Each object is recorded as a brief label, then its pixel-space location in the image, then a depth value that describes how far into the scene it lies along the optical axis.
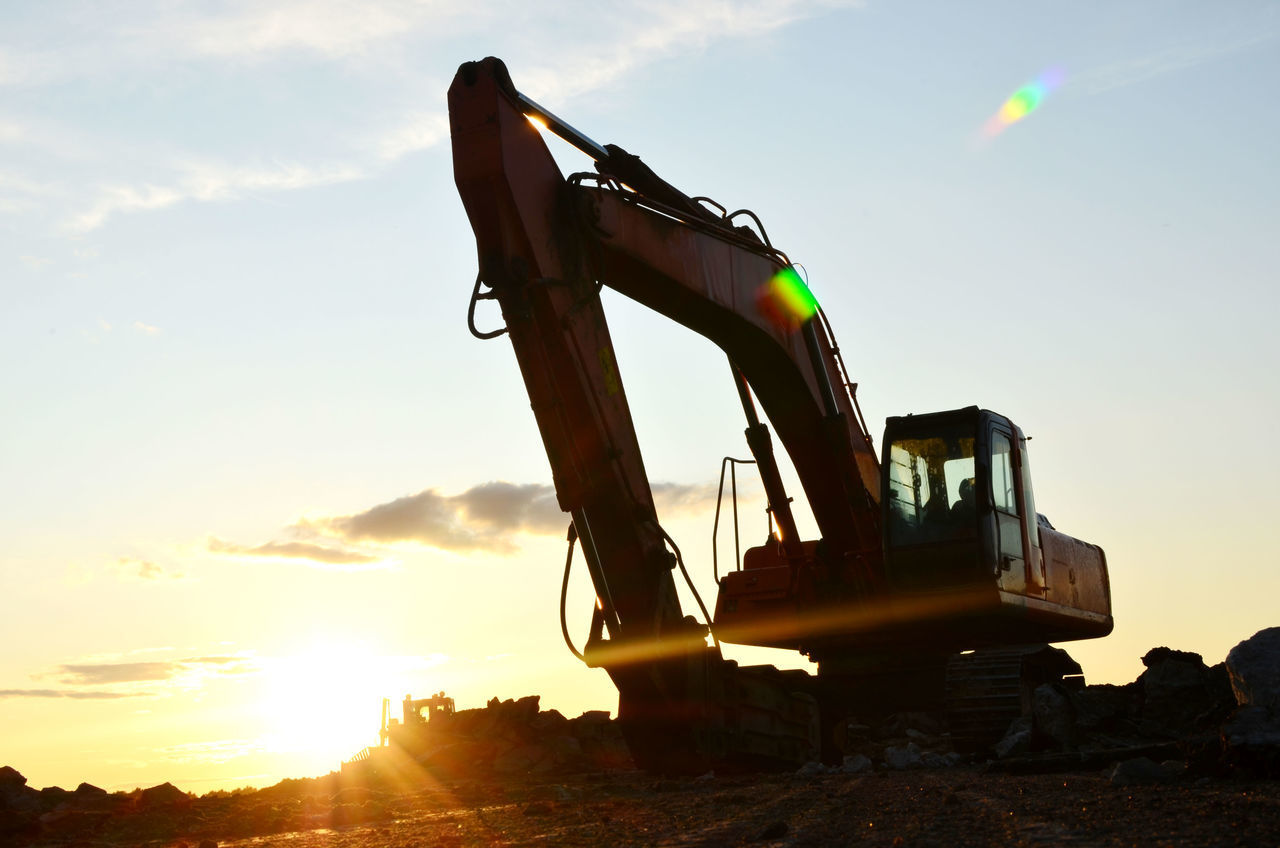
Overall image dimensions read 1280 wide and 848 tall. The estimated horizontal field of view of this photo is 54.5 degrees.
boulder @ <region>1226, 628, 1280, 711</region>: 9.15
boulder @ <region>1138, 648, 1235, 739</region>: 13.01
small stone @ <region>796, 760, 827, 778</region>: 11.65
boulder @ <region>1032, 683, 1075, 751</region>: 12.04
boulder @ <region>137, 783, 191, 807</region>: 12.04
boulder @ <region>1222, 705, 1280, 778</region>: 8.22
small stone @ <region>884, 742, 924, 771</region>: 12.54
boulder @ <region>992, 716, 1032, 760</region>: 11.72
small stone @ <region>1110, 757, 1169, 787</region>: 8.48
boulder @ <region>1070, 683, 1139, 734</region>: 12.81
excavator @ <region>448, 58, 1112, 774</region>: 9.12
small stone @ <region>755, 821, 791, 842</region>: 6.81
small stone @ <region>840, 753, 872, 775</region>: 12.13
